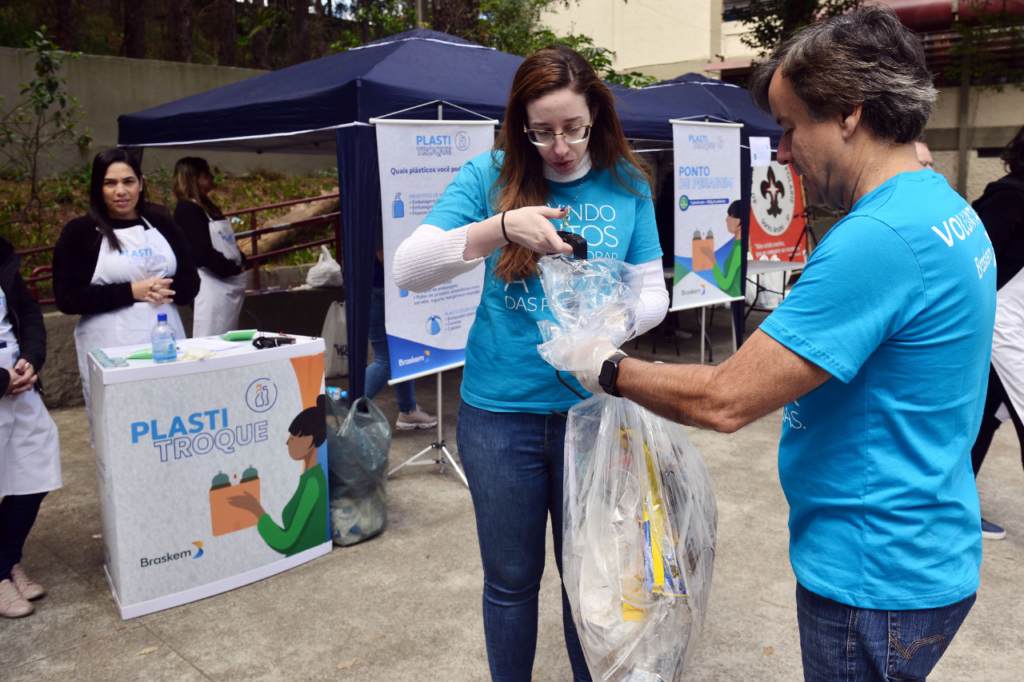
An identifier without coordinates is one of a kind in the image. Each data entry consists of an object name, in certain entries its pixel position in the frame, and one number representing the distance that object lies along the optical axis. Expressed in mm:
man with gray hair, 1008
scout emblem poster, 8164
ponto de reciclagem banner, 5773
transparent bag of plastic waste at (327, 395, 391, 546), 3342
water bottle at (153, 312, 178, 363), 2729
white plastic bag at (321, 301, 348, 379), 5176
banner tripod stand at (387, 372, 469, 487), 4234
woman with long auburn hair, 1627
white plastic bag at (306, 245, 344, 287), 6562
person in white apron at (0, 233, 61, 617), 2766
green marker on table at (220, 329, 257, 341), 3180
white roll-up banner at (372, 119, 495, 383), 3775
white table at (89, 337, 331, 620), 2688
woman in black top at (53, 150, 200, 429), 3363
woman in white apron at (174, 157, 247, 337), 5199
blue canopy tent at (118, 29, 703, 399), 3777
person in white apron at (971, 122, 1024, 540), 2955
